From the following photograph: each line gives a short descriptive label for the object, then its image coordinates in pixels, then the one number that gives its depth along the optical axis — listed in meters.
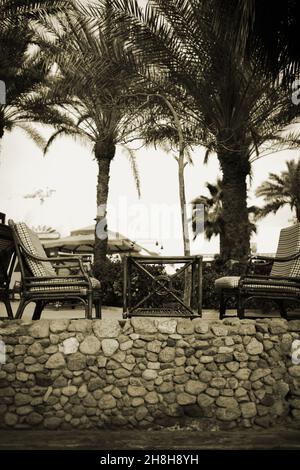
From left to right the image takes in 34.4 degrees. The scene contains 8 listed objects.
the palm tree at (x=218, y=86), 8.14
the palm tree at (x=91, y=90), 8.53
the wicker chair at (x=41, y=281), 4.71
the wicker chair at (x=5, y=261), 5.06
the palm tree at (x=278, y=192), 27.34
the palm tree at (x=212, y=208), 30.69
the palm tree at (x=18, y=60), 9.82
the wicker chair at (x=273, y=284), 4.90
